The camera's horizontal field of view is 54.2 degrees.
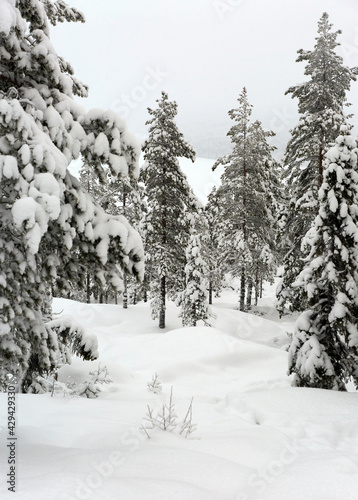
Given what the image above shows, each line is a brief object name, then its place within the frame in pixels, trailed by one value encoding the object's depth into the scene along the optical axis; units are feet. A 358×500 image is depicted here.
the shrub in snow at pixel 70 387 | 23.12
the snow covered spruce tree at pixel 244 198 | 71.56
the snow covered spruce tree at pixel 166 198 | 64.95
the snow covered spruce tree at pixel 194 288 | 64.39
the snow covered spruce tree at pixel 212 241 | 104.42
